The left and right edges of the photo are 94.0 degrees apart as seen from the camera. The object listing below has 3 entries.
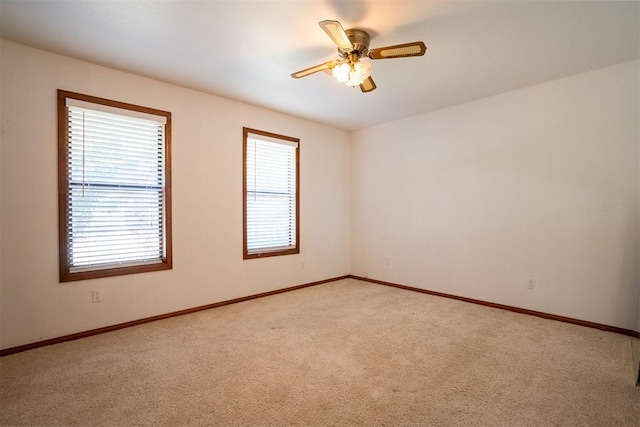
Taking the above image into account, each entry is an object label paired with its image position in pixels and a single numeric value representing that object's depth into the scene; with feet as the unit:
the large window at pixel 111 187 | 9.09
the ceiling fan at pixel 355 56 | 6.93
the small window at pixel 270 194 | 13.34
